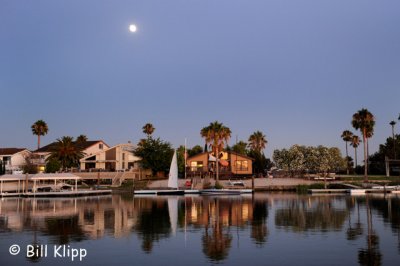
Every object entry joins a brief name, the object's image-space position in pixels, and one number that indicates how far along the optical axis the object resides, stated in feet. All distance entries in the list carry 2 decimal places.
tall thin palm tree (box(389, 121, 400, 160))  344.28
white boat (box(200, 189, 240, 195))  241.80
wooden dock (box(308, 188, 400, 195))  243.62
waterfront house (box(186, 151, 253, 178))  311.50
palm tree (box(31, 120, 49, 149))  378.73
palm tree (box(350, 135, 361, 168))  411.15
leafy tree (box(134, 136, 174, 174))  304.30
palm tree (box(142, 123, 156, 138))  382.83
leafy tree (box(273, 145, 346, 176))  319.88
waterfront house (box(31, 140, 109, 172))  330.34
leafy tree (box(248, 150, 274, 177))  358.23
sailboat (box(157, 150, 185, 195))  254.06
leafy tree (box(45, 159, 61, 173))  299.17
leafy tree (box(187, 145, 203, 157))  395.51
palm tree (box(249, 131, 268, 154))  407.44
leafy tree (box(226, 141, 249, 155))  393.09
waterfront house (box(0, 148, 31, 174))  338.85
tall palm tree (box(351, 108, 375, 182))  275.59
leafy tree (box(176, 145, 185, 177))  324.80
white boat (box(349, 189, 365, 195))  241.76
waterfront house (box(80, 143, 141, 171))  319.88
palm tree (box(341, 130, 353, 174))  408.26
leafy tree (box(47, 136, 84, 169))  309.26
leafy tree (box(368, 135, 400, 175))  353.72
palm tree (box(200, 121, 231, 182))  279.49
